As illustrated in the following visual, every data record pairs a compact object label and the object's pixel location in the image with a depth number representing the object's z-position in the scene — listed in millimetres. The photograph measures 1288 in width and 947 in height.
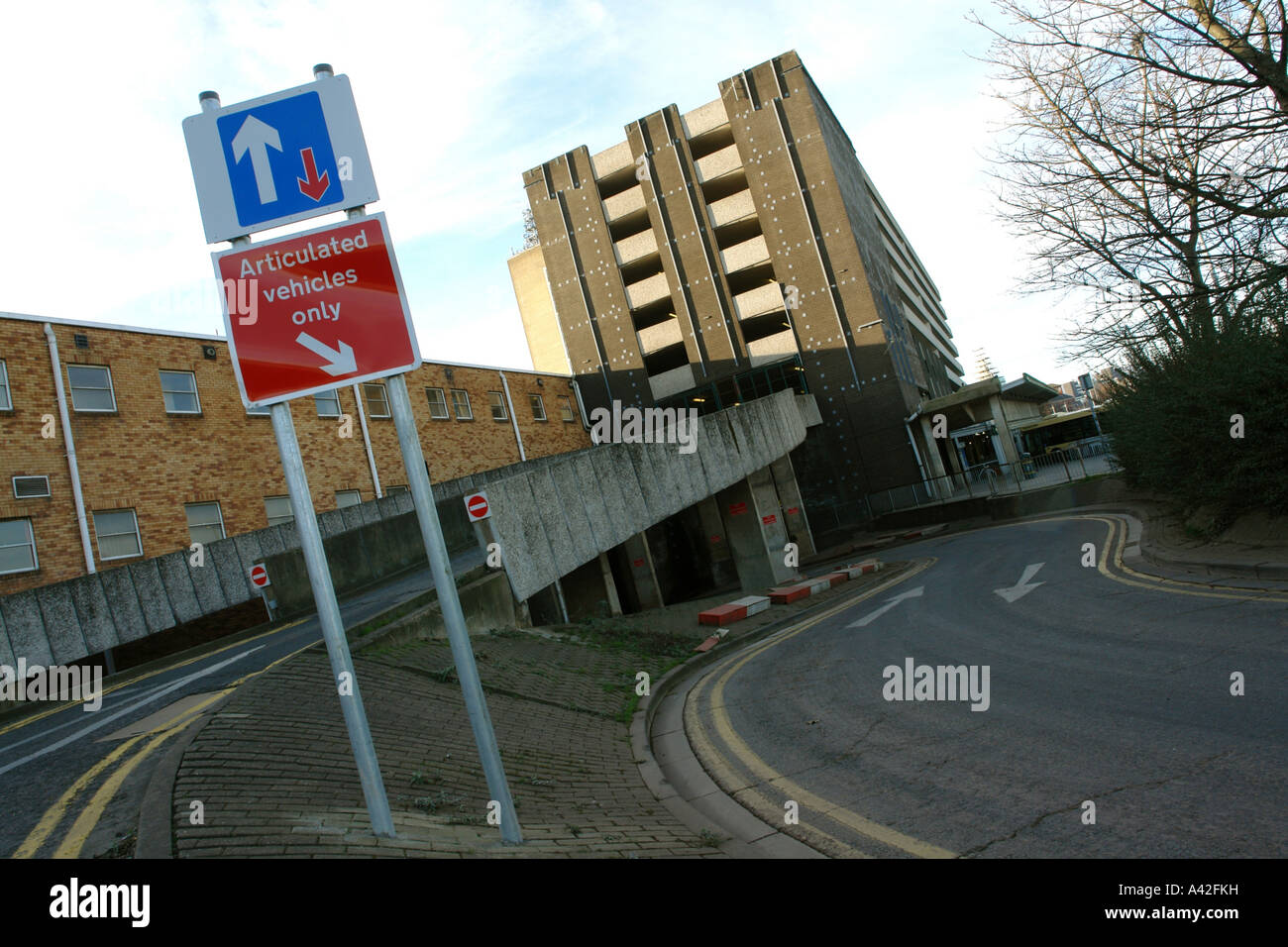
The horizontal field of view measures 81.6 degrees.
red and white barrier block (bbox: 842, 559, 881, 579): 19484
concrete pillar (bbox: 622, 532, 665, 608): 20531
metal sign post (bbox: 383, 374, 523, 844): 4230
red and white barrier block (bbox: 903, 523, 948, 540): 27706
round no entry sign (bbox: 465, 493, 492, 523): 11789
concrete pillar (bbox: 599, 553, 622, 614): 17225
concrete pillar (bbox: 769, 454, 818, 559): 28359
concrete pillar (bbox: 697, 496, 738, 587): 25594
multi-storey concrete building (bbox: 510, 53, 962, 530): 36625
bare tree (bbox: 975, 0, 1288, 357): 10992
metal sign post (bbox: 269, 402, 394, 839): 4004
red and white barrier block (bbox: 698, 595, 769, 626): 15031
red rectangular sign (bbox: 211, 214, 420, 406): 4137
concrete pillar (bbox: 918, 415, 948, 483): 36438
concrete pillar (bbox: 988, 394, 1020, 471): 32219
